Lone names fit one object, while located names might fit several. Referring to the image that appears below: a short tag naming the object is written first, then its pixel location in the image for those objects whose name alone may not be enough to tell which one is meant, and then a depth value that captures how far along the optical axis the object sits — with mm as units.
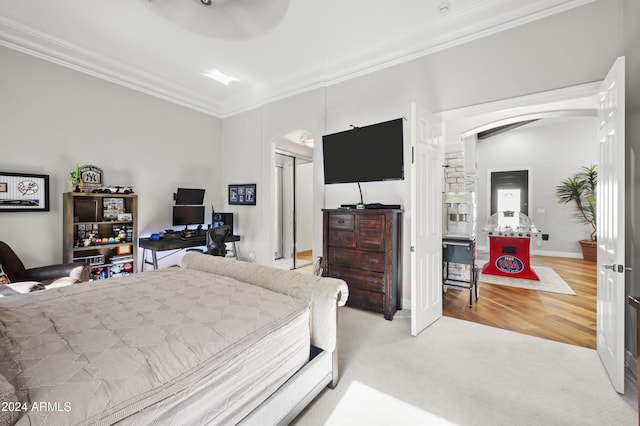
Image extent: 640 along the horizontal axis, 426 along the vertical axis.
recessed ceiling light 4127
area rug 4062
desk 3873
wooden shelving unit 3376
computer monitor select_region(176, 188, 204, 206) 4516
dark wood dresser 2982
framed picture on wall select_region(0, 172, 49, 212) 3023
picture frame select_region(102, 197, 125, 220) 3768
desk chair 4219
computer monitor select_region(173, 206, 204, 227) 4469
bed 836
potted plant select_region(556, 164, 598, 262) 6059
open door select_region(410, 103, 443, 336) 2584
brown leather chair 2742
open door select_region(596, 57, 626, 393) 1770
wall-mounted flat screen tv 3078
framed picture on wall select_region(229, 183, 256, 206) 4898
